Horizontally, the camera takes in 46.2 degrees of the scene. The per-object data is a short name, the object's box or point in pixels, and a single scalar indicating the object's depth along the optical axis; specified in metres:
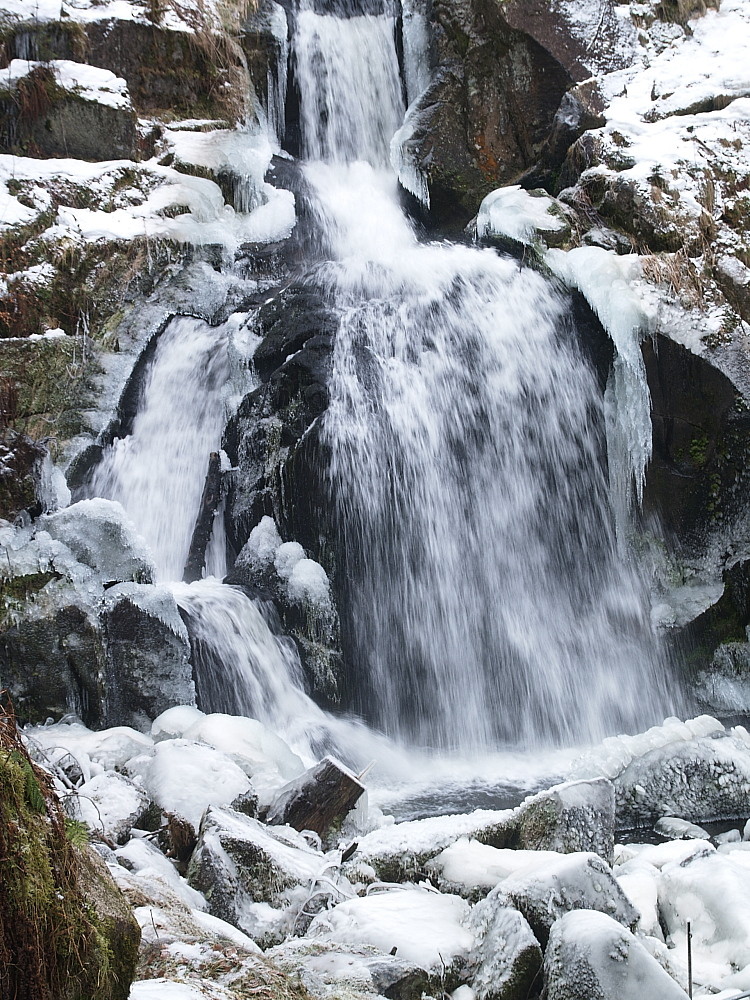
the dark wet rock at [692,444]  6.90
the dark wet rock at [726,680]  6.95
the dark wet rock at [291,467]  6.44
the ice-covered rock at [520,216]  8.31
